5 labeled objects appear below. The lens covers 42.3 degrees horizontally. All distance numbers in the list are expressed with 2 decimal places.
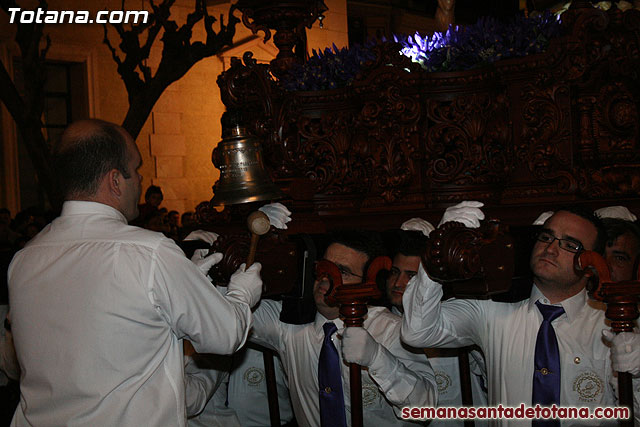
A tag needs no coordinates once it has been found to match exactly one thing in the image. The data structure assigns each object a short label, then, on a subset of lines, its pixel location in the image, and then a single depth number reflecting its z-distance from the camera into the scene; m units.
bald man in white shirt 2.76
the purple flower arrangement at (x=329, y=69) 4.91
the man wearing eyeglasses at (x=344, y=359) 3.61
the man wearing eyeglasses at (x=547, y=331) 3.49
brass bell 3.21
